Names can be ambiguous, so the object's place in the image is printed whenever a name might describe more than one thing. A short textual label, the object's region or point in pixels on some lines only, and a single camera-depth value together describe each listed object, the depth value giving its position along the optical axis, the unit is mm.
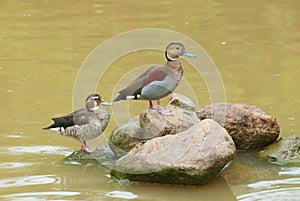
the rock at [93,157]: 16328
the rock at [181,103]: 16859
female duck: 15945
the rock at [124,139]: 16203
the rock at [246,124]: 16625
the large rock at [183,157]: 14422
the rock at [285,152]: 16109
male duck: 15773
